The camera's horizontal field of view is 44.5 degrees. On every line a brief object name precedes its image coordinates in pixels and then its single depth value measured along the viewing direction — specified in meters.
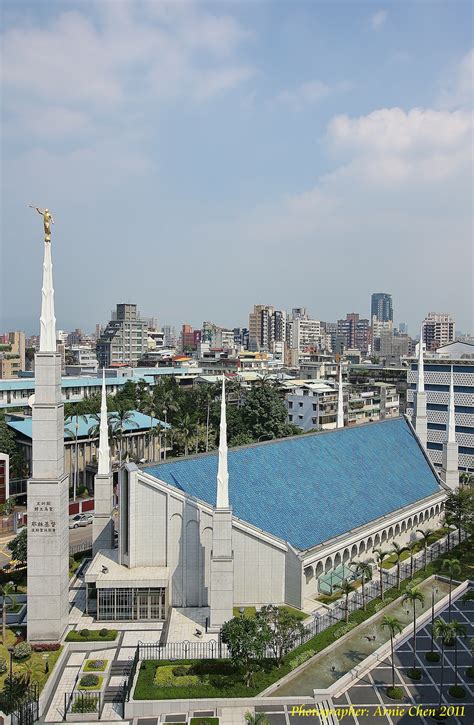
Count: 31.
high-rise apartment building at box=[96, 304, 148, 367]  192.88
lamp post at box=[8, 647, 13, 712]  27.19
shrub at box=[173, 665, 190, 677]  31.66
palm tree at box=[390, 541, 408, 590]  41.91
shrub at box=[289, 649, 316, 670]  32.75
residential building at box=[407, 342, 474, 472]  87.12
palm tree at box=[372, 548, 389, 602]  40.49
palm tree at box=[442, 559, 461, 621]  36.84
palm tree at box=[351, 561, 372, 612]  39.72
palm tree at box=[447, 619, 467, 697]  30.43
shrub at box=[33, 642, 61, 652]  34.94
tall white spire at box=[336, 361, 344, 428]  70.88
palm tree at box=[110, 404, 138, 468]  81.56
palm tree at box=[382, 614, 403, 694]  30.36
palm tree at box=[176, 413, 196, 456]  86.88
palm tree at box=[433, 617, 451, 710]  30.25
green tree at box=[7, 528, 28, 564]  46.38
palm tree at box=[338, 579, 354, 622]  37.34
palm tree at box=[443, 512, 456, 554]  51.94
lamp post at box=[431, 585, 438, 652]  35.34
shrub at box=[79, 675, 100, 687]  31.06
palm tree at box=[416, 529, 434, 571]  43.81
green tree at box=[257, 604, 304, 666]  32.66
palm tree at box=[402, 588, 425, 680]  32.25
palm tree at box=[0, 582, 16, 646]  37.28
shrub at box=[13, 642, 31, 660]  33.47
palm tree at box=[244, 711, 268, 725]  25.06
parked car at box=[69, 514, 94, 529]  63.53
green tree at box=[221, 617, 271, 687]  30.14
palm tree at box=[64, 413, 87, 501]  73.62
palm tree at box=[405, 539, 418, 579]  44.84
